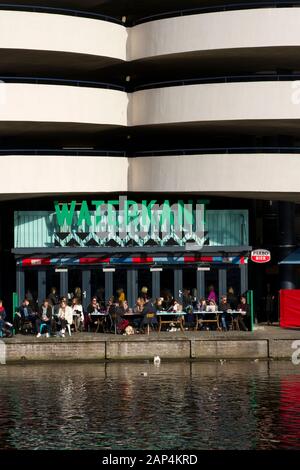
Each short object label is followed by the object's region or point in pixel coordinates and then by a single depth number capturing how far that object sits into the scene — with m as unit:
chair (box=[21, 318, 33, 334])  50.03
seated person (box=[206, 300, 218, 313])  51.09
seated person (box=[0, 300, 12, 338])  47.81
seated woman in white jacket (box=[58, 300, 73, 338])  48.21
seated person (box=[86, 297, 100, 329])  50.92
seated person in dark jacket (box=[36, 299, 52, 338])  48.67
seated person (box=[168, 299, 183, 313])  50.78
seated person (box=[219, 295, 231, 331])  50.69
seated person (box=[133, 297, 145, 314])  50.45
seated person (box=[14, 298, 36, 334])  50.06
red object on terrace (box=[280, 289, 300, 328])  50.62
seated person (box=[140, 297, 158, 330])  49.16
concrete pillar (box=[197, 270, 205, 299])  55.44
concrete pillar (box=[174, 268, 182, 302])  55.53
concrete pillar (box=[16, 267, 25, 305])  55.09
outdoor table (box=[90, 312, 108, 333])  50.50
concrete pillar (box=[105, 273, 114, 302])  55.44
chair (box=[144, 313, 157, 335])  49.16
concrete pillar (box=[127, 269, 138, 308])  55.50
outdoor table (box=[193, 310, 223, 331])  50.62
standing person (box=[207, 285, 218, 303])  53.82
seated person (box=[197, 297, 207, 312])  51.47
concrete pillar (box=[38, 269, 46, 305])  55.34
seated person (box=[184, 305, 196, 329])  51.34
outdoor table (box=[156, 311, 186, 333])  50.41
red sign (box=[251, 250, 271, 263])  55.31
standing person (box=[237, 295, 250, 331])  50.78
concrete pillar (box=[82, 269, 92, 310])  55.66
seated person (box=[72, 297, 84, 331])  50.94
